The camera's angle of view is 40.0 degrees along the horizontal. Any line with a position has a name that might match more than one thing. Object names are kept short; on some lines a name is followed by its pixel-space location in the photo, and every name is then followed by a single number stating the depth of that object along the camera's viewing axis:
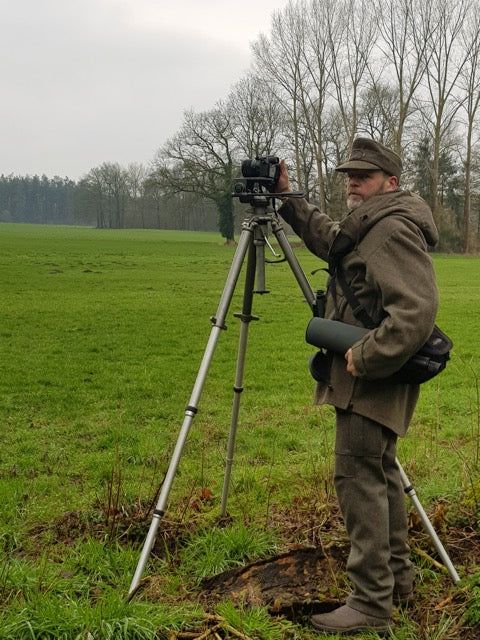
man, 2.86
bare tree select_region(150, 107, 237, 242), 53.66
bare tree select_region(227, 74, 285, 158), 49.25
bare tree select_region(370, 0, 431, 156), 41.81
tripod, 3.32
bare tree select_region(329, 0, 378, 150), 42.12
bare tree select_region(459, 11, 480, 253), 43.25
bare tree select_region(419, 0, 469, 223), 42.62
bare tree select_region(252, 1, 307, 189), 44.03
